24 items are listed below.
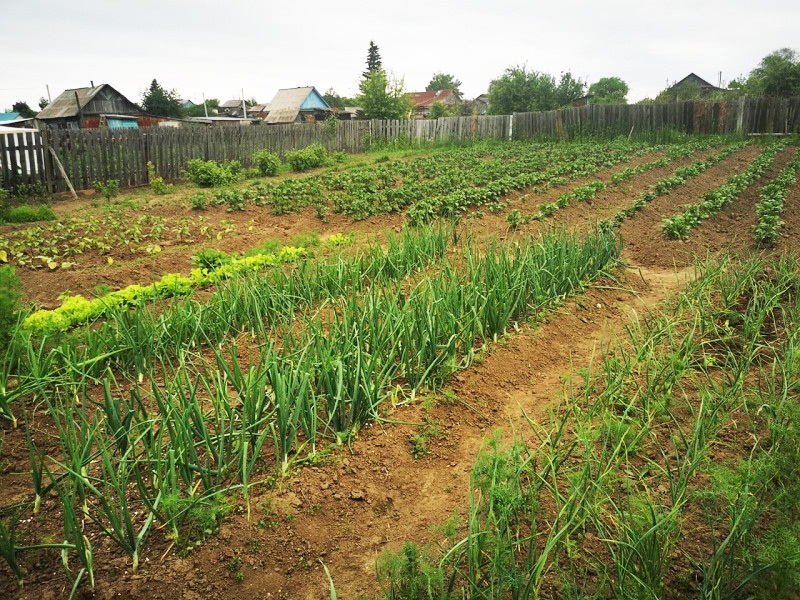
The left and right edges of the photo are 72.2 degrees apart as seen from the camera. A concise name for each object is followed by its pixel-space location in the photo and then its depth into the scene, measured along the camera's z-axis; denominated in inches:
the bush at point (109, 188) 489.8
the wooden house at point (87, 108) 1211.9
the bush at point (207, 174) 571.5
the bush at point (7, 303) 132.6
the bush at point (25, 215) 399.2
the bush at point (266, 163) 655.1
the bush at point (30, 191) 472.4
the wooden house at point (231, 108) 2405.3
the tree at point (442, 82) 3838.6
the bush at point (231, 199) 405.7
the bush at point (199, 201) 398.9
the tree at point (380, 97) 1453.0
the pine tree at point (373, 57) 3186.5
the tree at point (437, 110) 1833.8
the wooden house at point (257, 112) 2114.9
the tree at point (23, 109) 1650.7
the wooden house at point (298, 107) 1724.9
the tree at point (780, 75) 1068.5
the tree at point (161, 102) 1632.6
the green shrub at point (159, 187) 536.1
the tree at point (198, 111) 2306.8
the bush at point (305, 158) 709.9
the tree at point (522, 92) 1802.4
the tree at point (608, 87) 3003.9
